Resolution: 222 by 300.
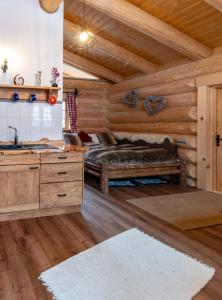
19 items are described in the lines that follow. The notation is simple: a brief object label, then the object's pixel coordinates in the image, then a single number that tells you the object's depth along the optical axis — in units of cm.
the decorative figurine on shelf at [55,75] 411
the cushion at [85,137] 730
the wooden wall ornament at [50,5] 396
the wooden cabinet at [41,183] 332
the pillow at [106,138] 748
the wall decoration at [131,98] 698
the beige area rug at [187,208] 349
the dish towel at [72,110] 772
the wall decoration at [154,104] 614
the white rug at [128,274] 196
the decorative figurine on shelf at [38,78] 401
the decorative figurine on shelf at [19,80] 388
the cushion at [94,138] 741
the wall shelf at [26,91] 381
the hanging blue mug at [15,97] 383
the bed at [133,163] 505
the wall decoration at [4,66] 379
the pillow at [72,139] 683
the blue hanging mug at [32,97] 395
